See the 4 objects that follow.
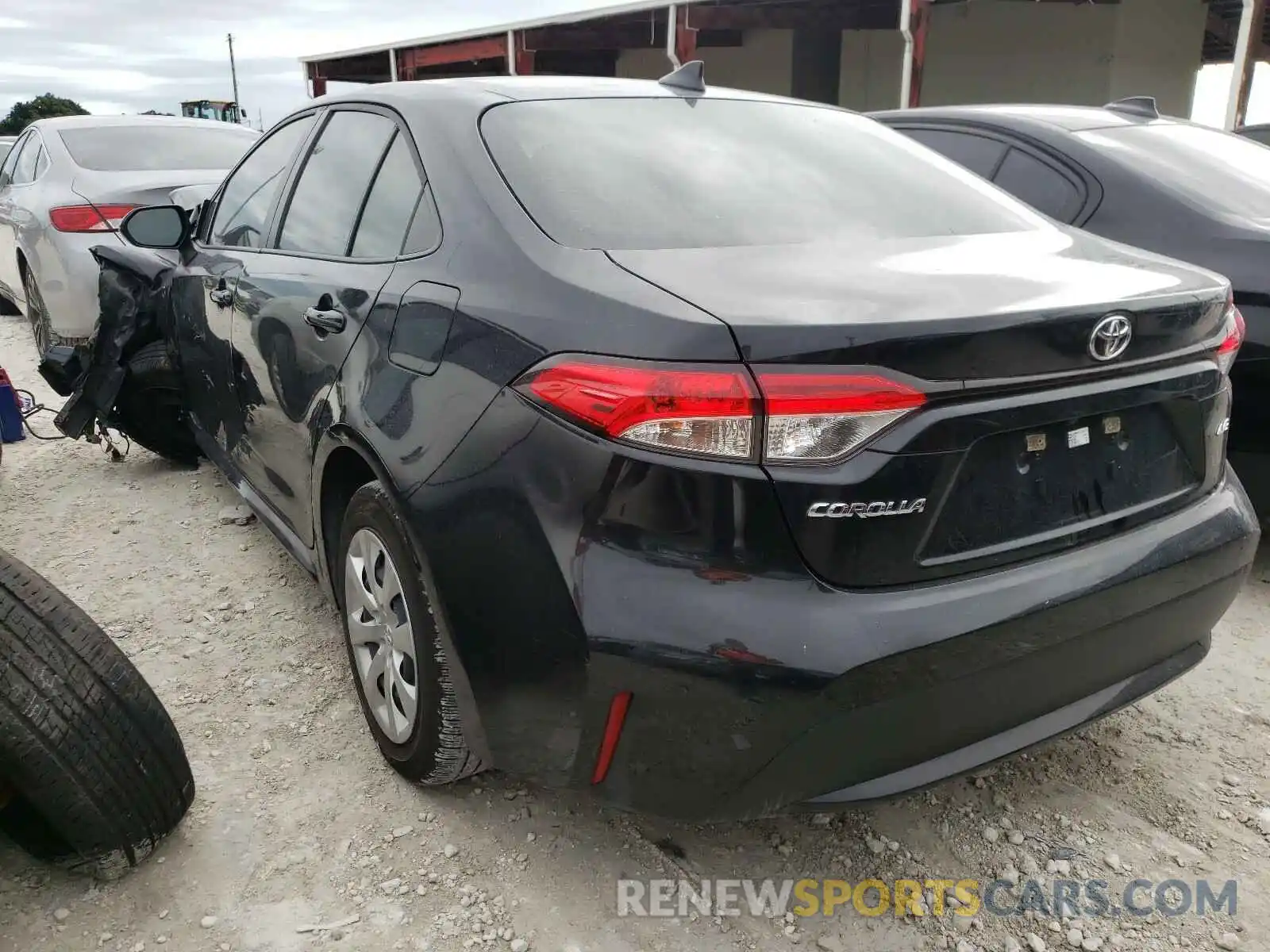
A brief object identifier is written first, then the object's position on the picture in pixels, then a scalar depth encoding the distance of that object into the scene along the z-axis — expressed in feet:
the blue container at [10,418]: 16.46
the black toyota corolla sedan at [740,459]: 5.13
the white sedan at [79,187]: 18.71
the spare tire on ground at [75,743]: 6.19
